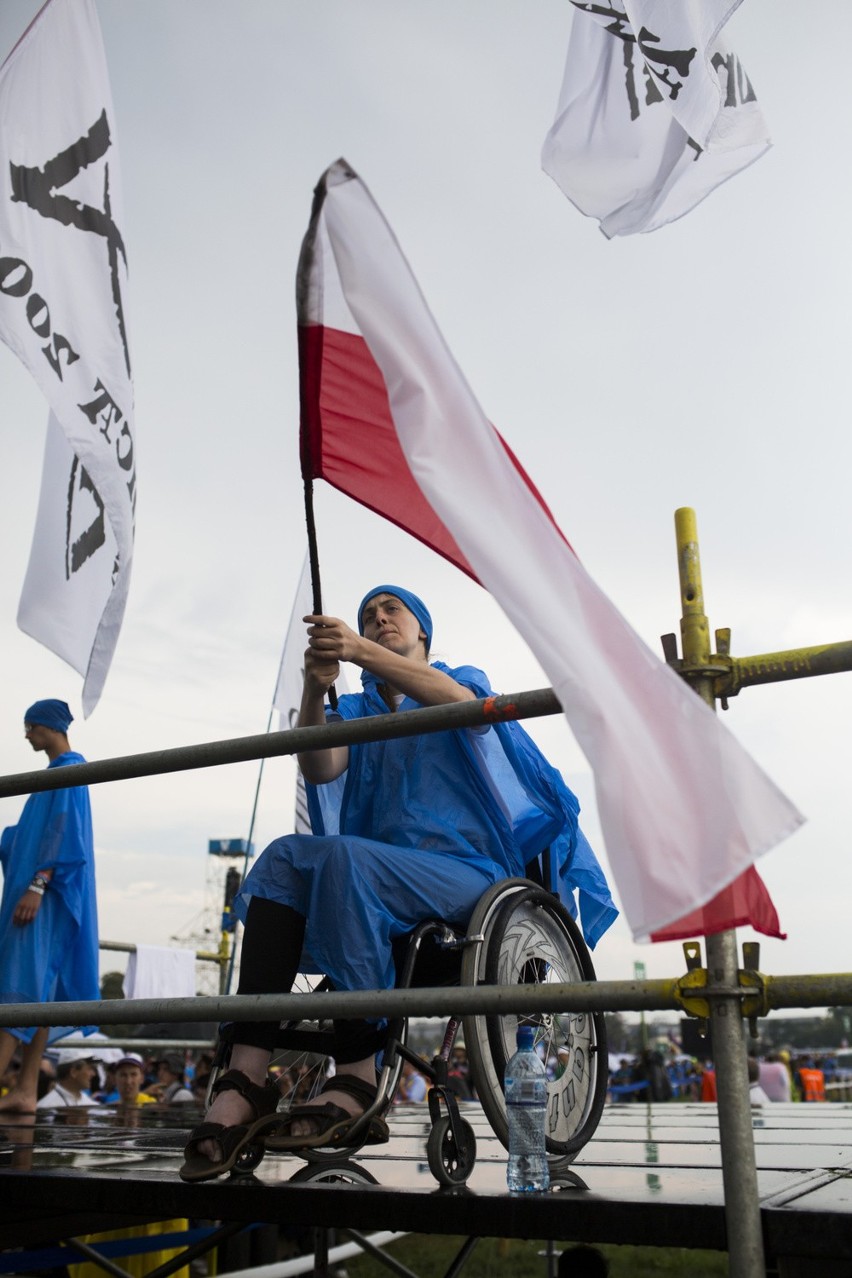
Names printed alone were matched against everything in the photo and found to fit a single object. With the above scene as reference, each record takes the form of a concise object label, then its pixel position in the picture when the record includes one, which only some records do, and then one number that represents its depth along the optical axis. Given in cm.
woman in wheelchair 226
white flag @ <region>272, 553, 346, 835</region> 646
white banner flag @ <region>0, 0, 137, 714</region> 310
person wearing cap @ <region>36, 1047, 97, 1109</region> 782
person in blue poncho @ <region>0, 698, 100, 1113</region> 454
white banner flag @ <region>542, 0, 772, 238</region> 390
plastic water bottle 202
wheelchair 217
